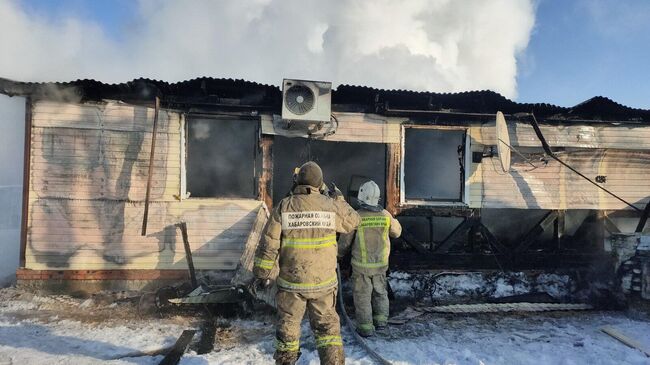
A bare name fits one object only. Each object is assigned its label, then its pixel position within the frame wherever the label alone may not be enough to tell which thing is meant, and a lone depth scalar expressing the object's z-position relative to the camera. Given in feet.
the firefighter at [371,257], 17.99
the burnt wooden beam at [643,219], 24.85
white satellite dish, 21.86
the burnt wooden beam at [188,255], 21.79
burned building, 22.11
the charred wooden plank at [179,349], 14.67
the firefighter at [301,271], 12.56
